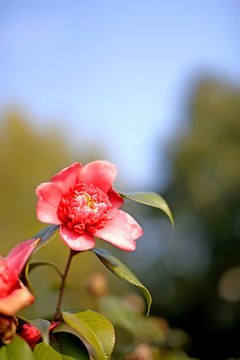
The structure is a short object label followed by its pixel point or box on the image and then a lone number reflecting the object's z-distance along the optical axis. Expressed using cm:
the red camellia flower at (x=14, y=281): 49
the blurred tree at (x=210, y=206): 876
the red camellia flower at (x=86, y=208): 61
